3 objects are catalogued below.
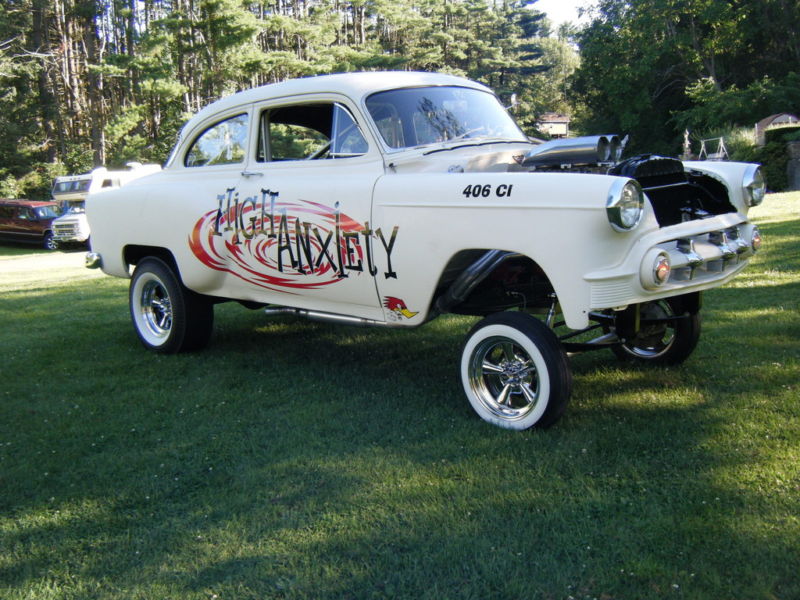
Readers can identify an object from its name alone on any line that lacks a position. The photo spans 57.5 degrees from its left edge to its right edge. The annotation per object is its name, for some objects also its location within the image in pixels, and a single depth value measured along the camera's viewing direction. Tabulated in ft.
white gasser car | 12.41
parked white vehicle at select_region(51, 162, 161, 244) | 74.02
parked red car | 79.25
